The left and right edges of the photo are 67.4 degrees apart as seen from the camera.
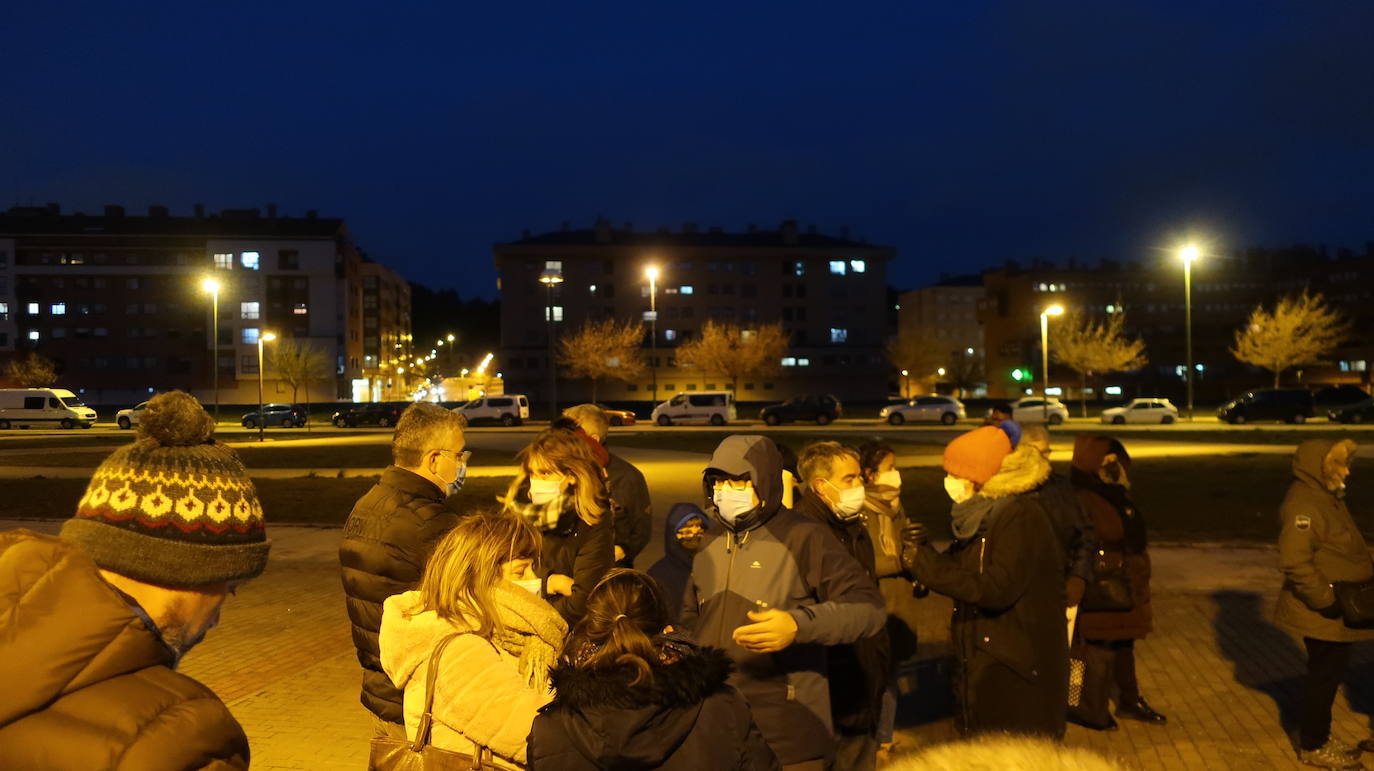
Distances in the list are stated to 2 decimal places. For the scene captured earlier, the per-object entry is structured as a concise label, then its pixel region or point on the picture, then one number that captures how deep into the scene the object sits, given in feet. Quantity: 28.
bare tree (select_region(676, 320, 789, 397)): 265.95
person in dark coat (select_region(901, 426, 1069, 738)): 14.48
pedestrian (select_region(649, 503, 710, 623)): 15.67
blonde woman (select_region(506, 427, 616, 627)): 16.43
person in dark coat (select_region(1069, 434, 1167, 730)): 20.67
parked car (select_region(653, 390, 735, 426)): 184.03
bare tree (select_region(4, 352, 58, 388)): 278.87
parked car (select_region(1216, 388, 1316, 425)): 170.91
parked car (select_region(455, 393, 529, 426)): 190.08
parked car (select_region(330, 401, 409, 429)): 193.47
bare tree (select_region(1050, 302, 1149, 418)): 254.68
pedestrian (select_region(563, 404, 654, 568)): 20.38
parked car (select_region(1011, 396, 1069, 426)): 177.37
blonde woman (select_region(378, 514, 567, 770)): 9.87
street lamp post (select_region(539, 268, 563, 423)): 111.75
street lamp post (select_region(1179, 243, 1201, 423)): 138.17
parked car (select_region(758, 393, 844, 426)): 180.04
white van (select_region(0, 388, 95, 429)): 196.13
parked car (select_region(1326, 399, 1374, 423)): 170.91
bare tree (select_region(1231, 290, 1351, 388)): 227.61
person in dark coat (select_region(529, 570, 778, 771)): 8.50
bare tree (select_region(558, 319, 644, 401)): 266.57
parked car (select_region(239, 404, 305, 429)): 197.77
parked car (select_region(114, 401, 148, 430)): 194.80
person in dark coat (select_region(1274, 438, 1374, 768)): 18.79
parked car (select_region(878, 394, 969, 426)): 180.65
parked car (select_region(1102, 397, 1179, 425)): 173.99
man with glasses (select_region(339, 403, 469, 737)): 12.83
